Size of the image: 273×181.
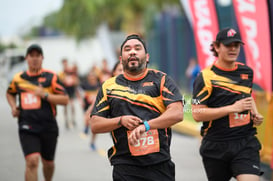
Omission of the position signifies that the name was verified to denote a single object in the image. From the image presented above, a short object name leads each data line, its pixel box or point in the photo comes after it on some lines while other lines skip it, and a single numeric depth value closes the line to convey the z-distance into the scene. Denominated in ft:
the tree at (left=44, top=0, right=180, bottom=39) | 157.17
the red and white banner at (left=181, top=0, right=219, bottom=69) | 59.06
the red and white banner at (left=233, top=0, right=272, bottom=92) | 47.65
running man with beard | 28.32
